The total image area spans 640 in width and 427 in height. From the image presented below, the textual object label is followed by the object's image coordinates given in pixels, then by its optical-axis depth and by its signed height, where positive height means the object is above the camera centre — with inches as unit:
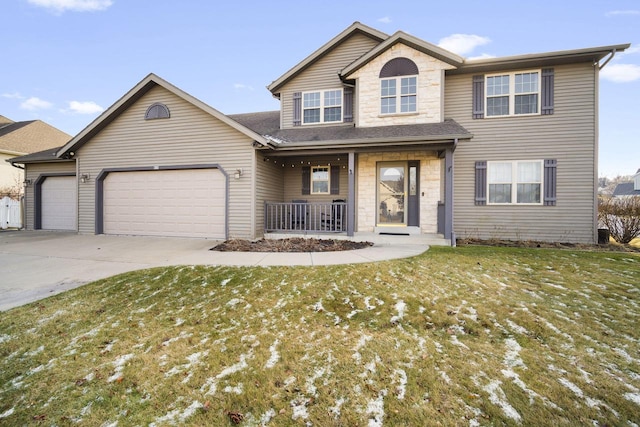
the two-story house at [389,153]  376.2 +74.0
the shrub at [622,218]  395.9 -15.5
